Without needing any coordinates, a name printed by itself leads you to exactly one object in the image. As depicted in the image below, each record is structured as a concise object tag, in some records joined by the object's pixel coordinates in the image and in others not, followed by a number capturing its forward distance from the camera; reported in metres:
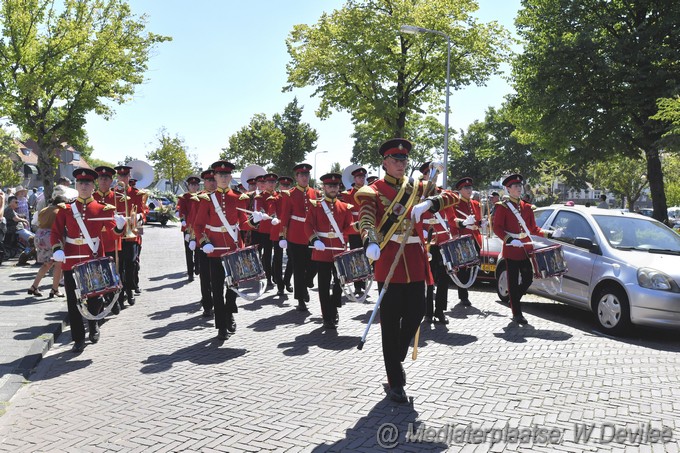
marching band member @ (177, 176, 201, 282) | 12.42
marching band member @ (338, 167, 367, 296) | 10.91
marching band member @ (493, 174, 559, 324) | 8.79
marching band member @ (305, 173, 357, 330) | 8.56
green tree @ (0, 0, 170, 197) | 20.56
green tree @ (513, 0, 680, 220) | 21.17
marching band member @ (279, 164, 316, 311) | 9.54
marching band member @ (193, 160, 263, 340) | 7.69
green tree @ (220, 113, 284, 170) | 70.19
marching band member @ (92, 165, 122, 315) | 8.55
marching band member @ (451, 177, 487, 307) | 9.84
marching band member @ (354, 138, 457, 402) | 5.34
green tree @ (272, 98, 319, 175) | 75.00
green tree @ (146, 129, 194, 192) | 62.78
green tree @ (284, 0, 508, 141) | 26.19
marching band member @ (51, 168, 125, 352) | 7.22
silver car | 7.62
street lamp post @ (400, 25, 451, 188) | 22.83
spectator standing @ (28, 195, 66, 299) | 9.50
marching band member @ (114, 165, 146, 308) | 9.95
